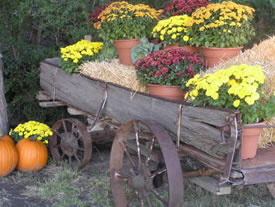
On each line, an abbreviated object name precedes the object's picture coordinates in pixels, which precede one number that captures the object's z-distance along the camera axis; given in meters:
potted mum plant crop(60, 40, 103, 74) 4.85
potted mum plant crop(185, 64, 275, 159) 2.94
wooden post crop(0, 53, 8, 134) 5.46
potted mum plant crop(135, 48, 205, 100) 3.66
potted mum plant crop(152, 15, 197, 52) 4.23
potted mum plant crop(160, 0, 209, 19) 4.50
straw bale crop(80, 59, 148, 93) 4.07
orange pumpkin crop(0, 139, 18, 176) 4.80
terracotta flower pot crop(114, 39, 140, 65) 4.68
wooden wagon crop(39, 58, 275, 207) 2.91
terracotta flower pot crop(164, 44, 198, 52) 4.27
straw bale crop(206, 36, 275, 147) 3.38
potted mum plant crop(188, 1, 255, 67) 3.92
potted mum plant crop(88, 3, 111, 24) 5.36
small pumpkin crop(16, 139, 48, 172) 5.04
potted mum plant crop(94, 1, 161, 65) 4.69
